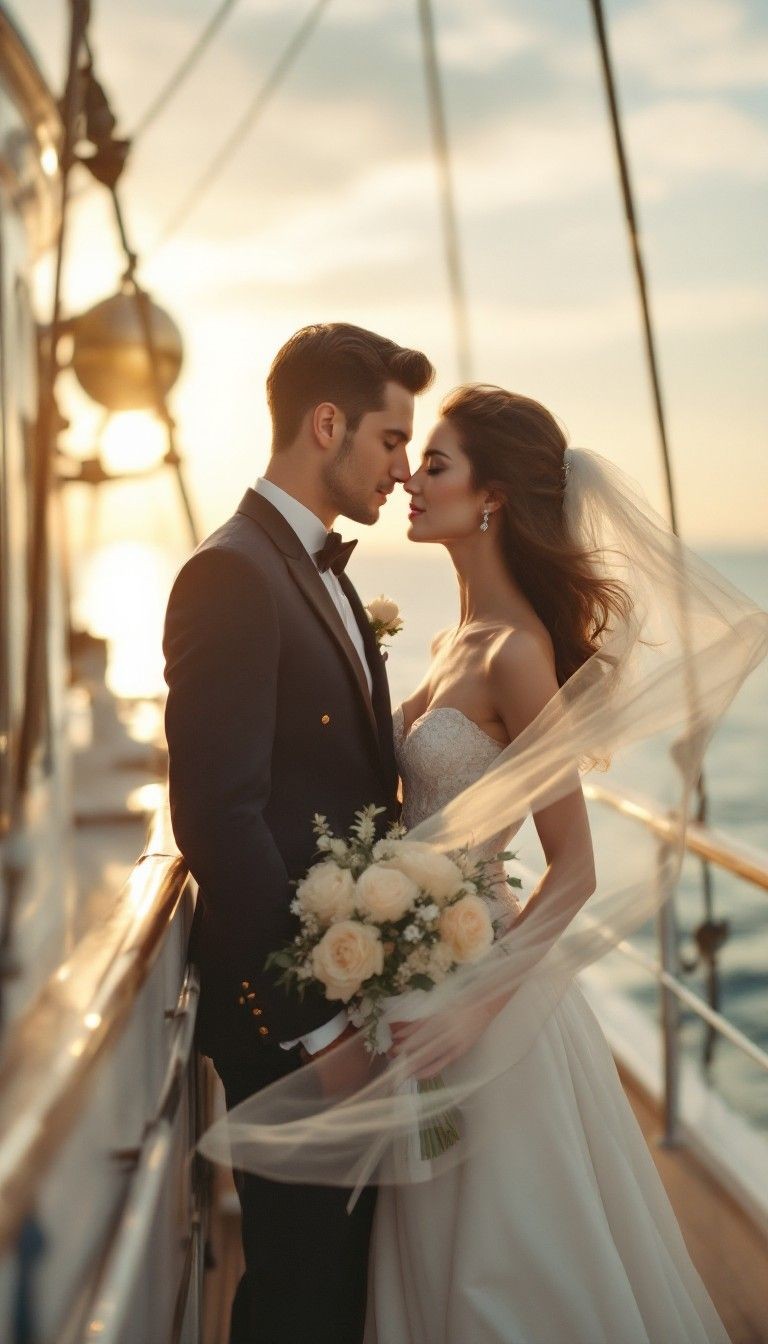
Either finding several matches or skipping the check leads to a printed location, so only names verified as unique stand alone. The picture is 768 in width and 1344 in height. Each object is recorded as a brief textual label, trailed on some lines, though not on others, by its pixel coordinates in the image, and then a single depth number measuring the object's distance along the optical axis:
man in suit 1.94
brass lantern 6.16
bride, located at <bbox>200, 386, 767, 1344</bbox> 1.98
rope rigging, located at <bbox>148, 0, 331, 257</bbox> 5.83
